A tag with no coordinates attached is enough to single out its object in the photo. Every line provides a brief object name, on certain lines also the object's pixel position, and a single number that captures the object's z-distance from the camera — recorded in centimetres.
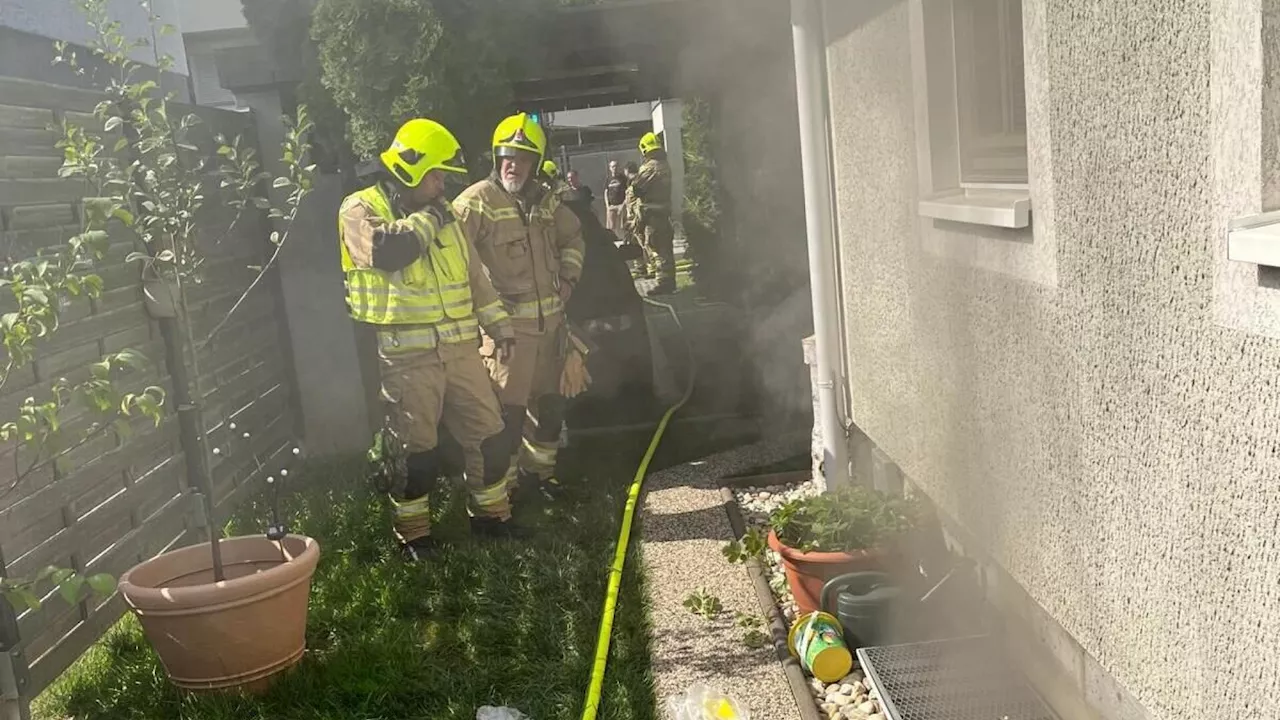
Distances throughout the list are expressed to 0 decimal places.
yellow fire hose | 384
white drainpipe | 539
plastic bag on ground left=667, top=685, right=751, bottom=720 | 366
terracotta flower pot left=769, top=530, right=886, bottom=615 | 425
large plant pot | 398
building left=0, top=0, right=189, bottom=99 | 800
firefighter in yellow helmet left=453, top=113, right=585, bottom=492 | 607
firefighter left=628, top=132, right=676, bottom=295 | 1459
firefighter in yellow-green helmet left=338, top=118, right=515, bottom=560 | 529
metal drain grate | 347
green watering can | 395
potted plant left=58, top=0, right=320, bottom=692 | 402
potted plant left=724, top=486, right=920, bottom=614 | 427
